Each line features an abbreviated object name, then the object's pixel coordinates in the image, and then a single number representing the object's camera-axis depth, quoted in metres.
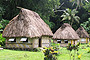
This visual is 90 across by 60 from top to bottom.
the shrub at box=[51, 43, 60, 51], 13.85
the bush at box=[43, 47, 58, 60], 5.96
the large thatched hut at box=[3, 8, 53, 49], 14.62
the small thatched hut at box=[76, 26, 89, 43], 31.17
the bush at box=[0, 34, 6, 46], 16.34
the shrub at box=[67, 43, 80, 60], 7.06
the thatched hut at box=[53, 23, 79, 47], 22.91
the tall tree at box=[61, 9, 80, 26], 37.44
